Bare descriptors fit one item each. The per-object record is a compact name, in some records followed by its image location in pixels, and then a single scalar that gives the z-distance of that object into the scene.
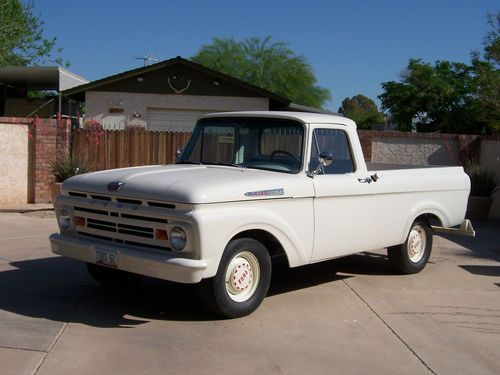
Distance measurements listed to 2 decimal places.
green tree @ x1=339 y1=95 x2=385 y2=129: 67.12
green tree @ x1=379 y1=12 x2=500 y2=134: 28.88
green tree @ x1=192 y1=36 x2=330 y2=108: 38.06
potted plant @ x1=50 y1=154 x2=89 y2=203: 12.64
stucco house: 18.81
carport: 18.68
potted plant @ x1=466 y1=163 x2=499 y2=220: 13.46
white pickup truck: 5.51
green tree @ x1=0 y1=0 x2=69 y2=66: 29.31
